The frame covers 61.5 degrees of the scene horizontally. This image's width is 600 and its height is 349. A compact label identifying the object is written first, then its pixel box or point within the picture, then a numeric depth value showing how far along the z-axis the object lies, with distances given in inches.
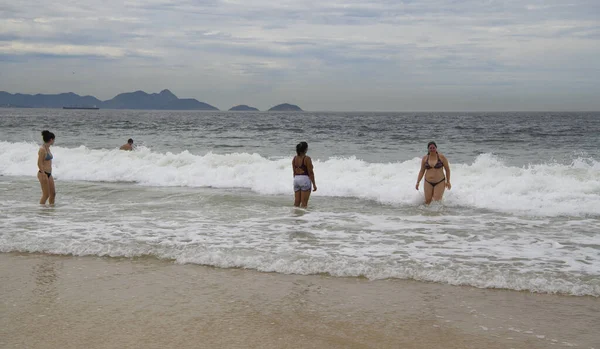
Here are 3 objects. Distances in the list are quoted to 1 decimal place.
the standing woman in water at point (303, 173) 412.8
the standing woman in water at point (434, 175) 431.8
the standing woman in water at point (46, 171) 420.7
